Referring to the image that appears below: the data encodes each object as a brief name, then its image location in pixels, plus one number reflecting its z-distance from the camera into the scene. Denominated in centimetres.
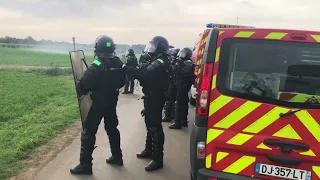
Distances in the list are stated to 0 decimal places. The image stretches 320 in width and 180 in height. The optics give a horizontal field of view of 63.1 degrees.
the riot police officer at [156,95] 380
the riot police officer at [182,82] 586
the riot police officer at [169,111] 657
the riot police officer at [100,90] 354
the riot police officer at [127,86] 952
